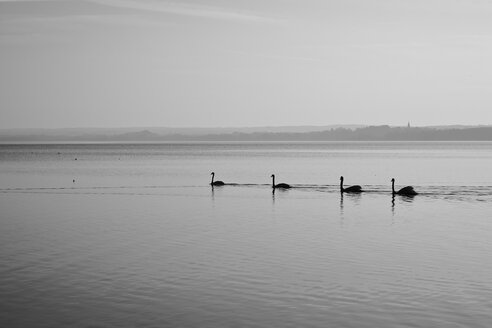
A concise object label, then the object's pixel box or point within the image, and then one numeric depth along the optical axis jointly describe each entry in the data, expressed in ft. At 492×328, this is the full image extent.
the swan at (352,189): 219.61
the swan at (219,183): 257.96
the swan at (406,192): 208.33
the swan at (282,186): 237.49
